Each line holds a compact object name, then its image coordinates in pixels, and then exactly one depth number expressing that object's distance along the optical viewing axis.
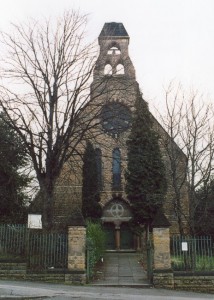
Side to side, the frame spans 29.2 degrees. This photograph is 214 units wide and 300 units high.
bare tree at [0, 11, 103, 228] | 17.14
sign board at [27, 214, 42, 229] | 15.45
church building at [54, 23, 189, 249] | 29.58
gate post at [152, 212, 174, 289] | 13.93
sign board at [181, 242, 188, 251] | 14.57
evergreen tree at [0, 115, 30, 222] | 24.08
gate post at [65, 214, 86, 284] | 14.12
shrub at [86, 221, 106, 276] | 15.58
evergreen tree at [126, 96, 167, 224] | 26.58
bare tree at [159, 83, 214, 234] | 18.11
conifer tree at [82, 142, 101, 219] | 28.73
